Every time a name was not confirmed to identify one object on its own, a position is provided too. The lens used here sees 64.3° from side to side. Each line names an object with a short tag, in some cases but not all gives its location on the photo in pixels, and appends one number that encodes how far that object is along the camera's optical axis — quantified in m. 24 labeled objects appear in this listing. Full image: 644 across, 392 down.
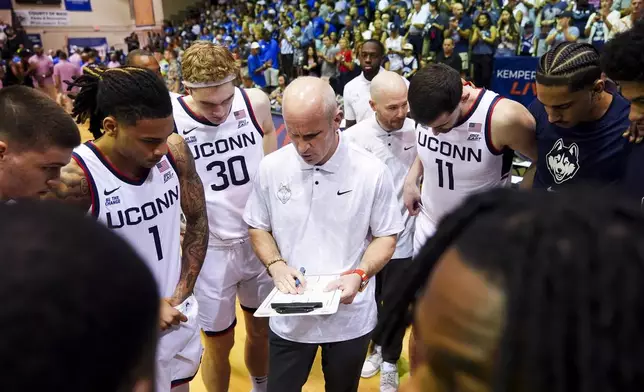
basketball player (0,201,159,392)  0.54
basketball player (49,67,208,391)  1.95
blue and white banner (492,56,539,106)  7.98
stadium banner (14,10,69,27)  21.92
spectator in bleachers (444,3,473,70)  9.60
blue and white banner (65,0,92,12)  23.25
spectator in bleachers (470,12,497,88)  9.05
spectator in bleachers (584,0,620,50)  8.00
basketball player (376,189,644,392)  0.57
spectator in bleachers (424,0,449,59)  10.31
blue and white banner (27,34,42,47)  21.97
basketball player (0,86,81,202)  1.70
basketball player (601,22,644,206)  1.93
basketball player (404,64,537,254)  2.61
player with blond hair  2.81
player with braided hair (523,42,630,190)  2.18
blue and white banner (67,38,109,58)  23.09
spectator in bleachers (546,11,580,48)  8.40
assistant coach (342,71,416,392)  3.22
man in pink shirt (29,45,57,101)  14.97
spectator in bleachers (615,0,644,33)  5.67
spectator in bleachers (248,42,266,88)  14.20
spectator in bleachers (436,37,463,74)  9.40
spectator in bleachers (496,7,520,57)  9.30
